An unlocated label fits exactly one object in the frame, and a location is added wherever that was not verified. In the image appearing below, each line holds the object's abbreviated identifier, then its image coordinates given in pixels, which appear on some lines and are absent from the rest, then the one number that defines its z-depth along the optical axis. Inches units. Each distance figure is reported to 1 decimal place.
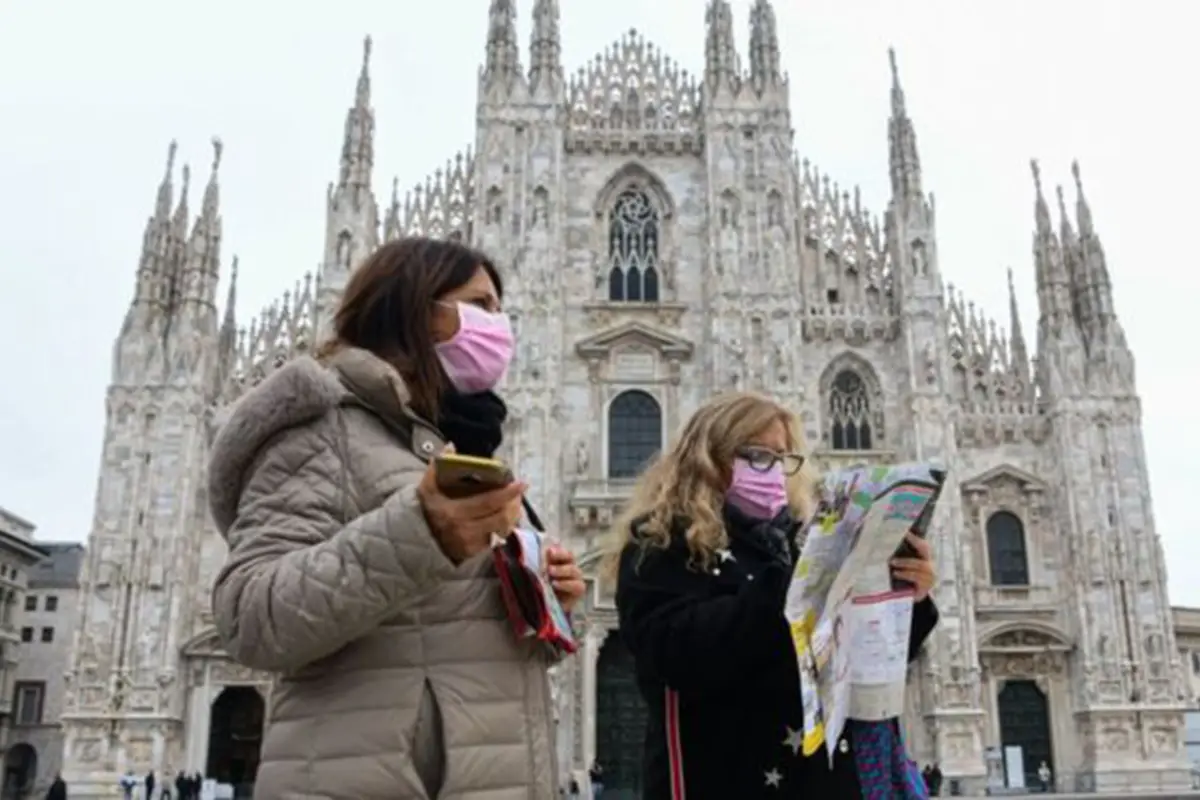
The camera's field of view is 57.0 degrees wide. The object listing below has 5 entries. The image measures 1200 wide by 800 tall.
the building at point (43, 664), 1675.7
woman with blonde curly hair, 129.6
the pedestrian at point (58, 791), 800.3
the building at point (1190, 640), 1683.1
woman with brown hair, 86.6
